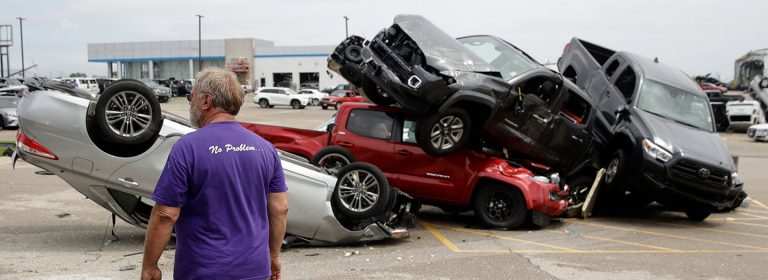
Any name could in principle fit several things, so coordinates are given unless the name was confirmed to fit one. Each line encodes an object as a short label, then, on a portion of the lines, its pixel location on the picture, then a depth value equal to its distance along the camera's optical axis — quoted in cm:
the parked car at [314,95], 4625
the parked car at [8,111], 2467
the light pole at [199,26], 6712
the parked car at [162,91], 4441
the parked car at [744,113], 2911
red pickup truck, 899
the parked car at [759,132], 2536
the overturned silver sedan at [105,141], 668
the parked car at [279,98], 4331
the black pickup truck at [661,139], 992
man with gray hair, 287
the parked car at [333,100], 4067
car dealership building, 7425
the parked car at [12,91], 2697
